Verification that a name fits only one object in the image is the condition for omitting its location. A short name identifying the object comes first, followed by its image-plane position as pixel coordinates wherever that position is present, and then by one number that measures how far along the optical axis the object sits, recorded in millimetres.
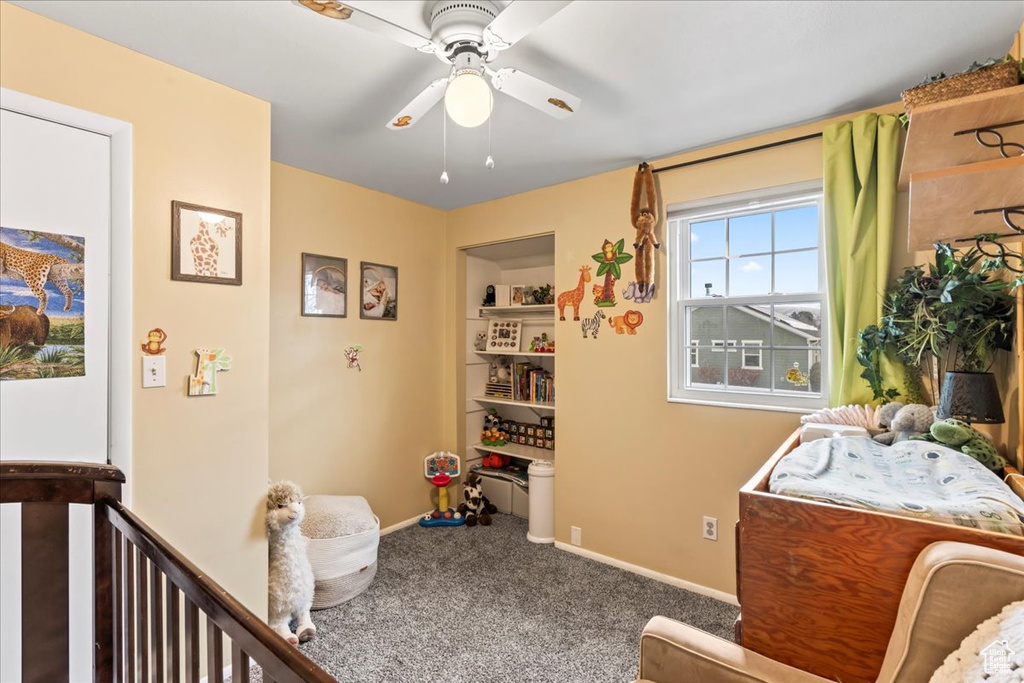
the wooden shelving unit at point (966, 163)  842
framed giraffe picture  1773
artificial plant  1442
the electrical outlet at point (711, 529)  2451
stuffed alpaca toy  2068
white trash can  3156
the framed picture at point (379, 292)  3166
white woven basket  2342
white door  1440
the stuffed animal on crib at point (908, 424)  1603
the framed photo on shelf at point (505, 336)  3752
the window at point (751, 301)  2333
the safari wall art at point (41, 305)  1448
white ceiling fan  1149
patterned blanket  925
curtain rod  2221
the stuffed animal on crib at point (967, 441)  1292
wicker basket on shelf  871
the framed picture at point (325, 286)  2875
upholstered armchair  785
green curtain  1941
